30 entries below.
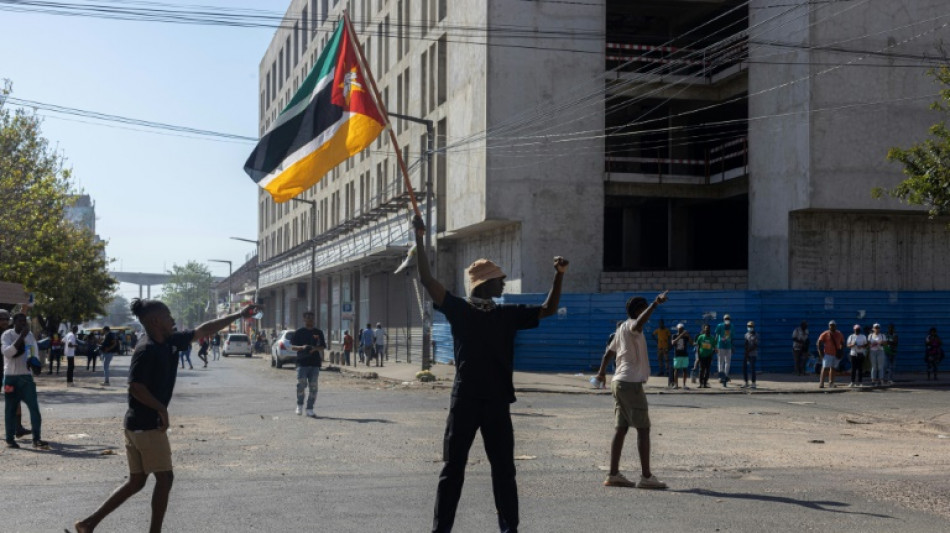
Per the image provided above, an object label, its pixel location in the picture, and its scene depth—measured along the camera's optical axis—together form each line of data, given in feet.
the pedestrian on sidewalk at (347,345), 133.69
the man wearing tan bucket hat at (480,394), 20.56
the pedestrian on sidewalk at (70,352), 95.55
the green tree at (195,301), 622.95
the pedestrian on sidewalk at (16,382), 42.14
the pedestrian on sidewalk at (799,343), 96.53
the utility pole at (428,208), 95.91
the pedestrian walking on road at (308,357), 56.85
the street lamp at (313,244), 159.79
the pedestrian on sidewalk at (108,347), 94.47
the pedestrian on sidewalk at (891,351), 90.72
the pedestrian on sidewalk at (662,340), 89.20
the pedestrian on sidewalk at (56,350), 127.13
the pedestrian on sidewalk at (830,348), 81.97
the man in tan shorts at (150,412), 22.38
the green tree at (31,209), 106.42
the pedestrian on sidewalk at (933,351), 93.81
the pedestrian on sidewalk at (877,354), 84.69
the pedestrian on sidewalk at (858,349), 83.76
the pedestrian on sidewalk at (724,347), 85.46
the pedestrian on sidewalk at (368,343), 131.03
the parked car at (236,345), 215.84
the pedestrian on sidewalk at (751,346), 84.33
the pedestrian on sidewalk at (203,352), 148.25
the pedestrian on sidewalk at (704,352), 84.48
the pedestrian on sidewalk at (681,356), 82.64
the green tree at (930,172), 62.80
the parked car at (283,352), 136.46
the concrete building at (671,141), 102.27
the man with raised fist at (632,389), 31.24
